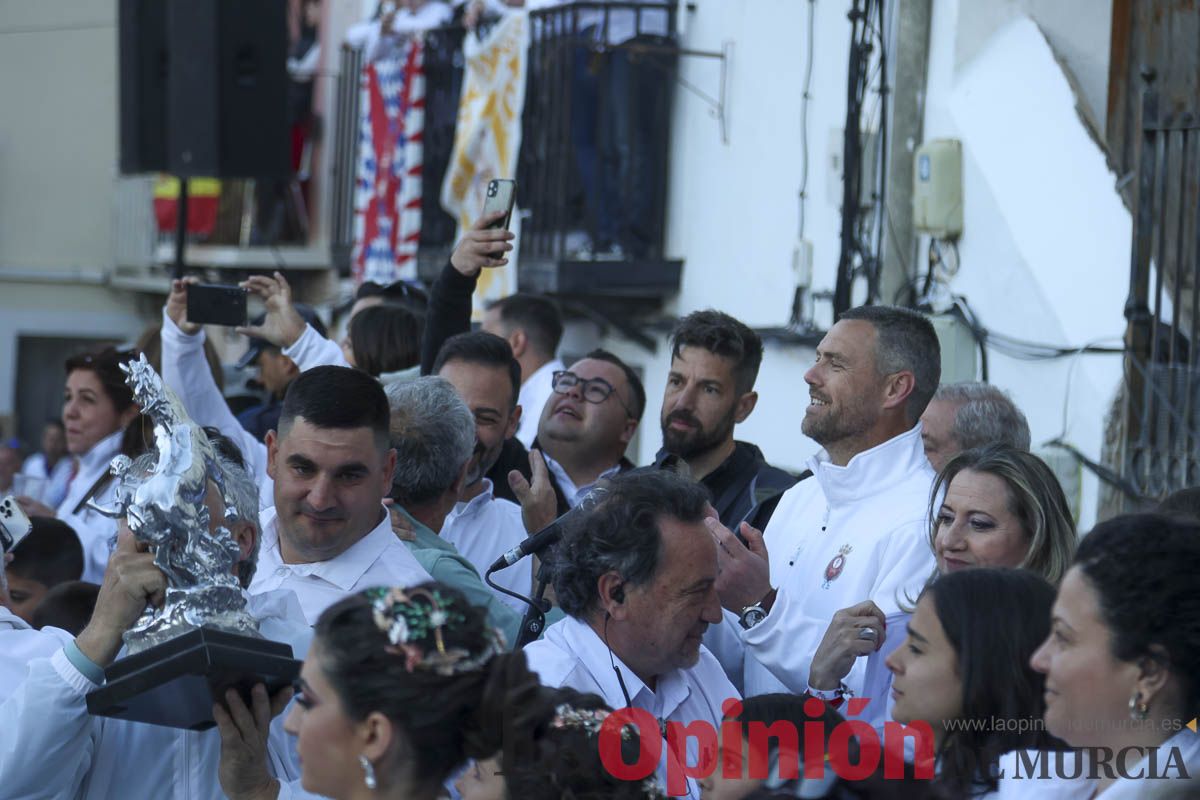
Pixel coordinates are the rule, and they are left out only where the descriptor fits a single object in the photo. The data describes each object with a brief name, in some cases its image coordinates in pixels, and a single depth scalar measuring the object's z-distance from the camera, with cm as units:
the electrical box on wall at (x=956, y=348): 1427
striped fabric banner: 2523
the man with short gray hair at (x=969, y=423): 942
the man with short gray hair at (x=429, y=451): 846
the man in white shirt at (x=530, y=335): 1296
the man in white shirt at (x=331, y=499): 756
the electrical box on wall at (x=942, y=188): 1464
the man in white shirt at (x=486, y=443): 948
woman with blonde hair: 720
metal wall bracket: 1919
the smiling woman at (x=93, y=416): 1207
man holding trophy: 559
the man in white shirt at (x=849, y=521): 769
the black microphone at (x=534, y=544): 755
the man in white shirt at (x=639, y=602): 681
